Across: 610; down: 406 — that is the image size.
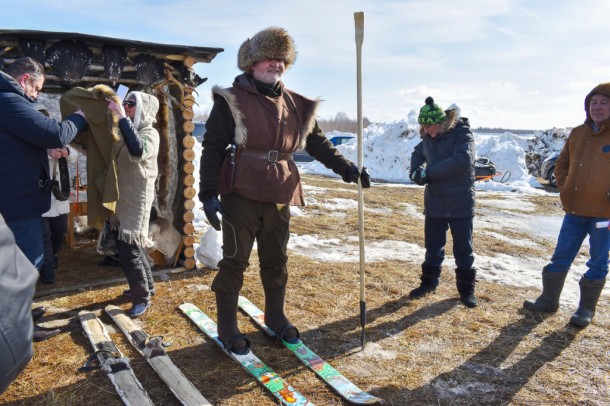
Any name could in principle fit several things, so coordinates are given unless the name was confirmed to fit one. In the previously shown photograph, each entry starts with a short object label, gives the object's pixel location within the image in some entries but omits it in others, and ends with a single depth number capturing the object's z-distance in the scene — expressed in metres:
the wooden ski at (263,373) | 3.03
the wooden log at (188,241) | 5.70
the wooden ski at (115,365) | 2.95
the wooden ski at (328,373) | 3.04
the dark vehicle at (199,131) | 20.19
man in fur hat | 3.40
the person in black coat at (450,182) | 4.66
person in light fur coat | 4.23
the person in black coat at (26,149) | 3.31
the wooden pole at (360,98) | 3.60
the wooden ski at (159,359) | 2.96
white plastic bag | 5.72
